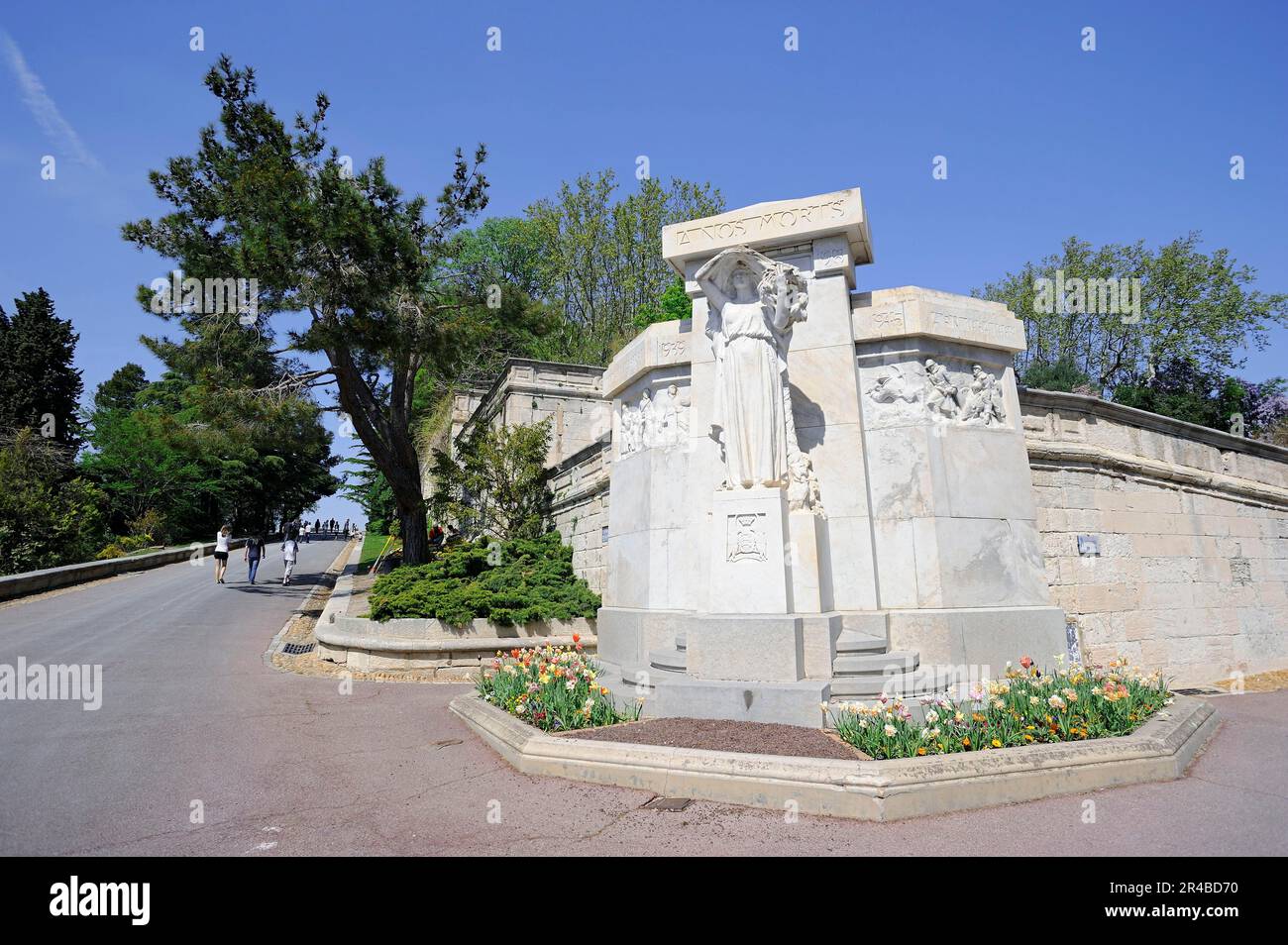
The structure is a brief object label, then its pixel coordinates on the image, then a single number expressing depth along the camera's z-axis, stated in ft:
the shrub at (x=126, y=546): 85.56
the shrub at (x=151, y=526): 118.62
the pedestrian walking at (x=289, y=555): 75.00
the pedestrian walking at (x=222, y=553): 71.61
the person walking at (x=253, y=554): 72.08
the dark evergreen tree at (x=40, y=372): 119.14
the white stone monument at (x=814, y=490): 20.85
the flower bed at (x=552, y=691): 19.75
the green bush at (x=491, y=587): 37.88
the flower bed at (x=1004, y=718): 15.92
